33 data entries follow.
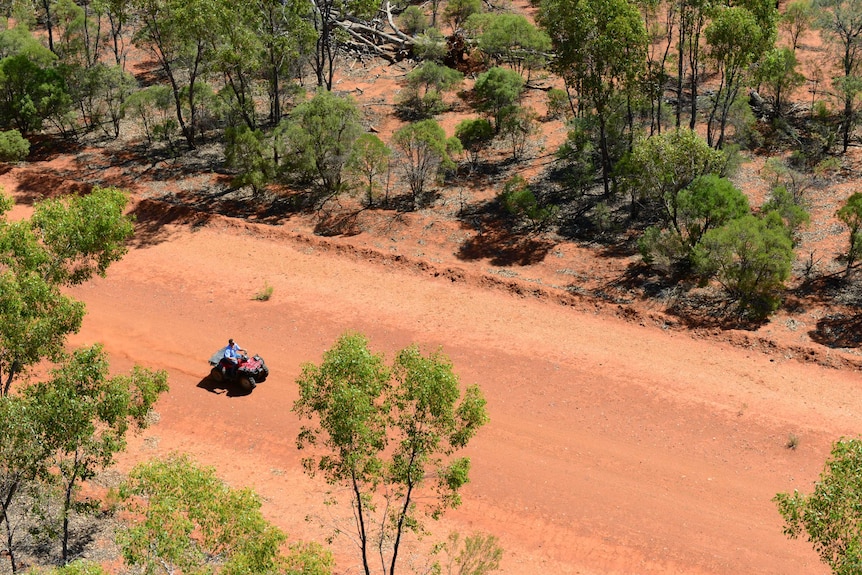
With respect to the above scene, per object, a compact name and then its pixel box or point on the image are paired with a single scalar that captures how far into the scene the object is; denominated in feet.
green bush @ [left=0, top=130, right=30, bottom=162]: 128.77
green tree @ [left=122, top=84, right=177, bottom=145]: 133.39
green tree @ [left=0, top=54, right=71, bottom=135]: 133.59
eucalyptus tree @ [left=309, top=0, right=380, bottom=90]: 142.20
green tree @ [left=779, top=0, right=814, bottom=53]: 150.12
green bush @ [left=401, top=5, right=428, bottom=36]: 174.29
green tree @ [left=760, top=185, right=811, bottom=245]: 100.69
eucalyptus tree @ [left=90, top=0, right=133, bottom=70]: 129.23
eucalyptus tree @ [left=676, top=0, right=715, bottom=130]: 103.66
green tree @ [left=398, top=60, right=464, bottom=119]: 145.38
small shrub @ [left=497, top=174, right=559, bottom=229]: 108.88
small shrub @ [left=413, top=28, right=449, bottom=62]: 157.79
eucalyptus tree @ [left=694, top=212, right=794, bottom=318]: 88.53
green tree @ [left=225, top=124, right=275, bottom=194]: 117.91
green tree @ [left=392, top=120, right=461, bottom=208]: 113.09
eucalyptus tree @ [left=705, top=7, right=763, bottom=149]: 99.55
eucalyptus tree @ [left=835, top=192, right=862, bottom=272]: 93.71
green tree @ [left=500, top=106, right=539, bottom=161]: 128.47
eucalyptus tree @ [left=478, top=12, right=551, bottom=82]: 148.66
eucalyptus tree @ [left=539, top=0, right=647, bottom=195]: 101.96
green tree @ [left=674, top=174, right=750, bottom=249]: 93.71
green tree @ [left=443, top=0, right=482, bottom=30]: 171.99
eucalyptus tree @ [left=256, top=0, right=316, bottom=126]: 124.98
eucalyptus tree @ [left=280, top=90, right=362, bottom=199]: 113.29
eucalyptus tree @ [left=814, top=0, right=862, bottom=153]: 124.88
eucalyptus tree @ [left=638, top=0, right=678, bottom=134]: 113.09
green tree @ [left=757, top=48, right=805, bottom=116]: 130.52
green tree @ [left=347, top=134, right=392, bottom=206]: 112.16
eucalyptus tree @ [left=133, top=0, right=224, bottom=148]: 116.98
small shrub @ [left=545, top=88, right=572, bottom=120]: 134.41
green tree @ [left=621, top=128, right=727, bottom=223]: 98.27
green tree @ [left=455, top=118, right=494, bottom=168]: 130.41
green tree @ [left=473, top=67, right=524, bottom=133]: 130.82
